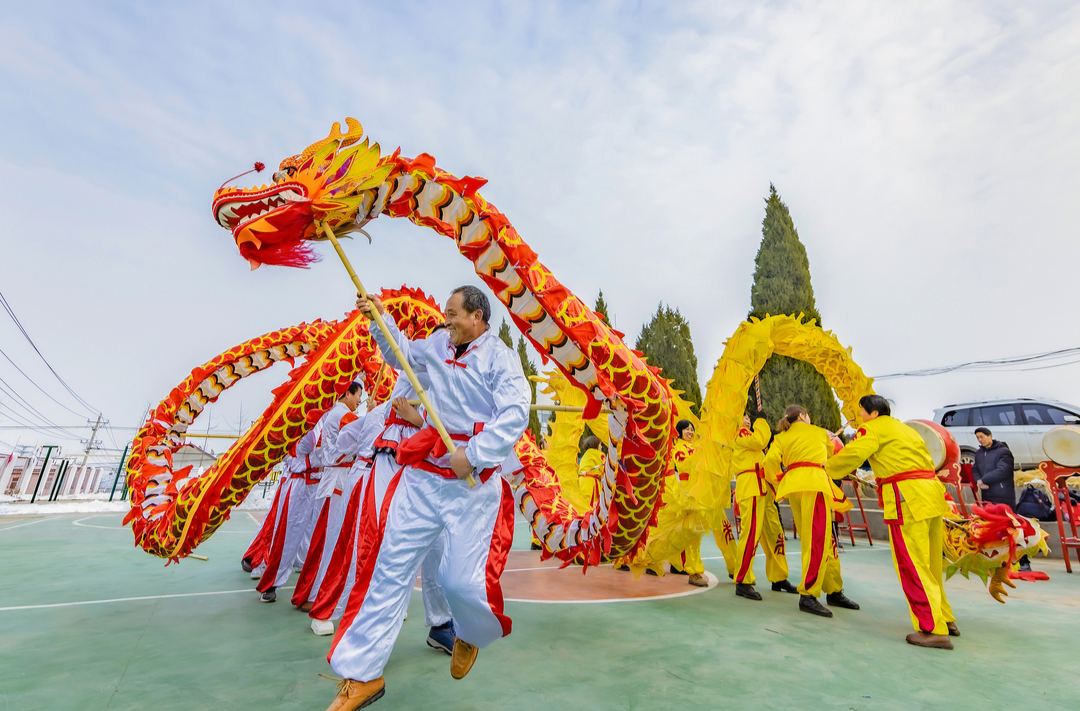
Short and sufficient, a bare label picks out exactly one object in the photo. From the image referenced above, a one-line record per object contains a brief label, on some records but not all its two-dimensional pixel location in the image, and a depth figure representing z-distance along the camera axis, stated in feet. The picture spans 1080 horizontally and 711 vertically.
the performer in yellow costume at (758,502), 16.21
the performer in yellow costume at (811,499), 14.16
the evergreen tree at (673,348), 57.62
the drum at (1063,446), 22.56
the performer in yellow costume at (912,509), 11.61
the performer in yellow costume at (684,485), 15.31
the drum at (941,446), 24.75
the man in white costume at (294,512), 15.31
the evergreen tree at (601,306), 66.59
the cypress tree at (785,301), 42.52
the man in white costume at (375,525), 9.25
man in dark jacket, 23.49
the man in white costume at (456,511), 7.03
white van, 33.04
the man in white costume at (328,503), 13.56
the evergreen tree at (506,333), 66.06
